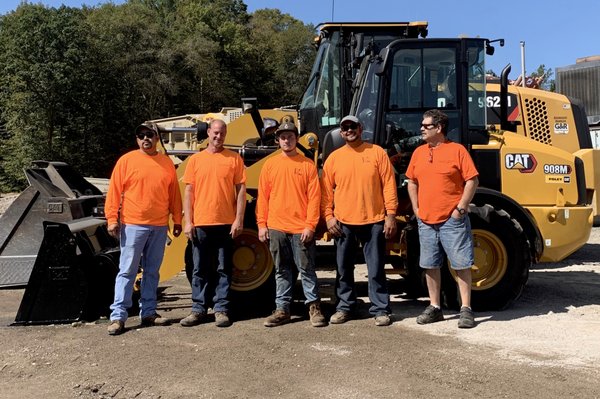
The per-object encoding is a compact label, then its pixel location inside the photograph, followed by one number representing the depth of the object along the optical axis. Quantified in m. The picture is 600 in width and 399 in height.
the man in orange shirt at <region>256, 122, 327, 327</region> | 5.59
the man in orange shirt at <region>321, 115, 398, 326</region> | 5.56
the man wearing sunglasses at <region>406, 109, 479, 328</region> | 5.52
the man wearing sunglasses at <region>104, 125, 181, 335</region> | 5.46
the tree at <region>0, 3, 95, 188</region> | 31.25
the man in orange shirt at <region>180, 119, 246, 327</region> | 5.57
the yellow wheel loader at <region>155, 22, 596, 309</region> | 6.21
